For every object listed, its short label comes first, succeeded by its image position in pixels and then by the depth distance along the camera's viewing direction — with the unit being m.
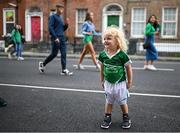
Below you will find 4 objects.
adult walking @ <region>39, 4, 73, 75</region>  11.16
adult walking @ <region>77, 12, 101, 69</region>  12.75
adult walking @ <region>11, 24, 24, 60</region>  19.23
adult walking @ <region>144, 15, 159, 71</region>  13.29
